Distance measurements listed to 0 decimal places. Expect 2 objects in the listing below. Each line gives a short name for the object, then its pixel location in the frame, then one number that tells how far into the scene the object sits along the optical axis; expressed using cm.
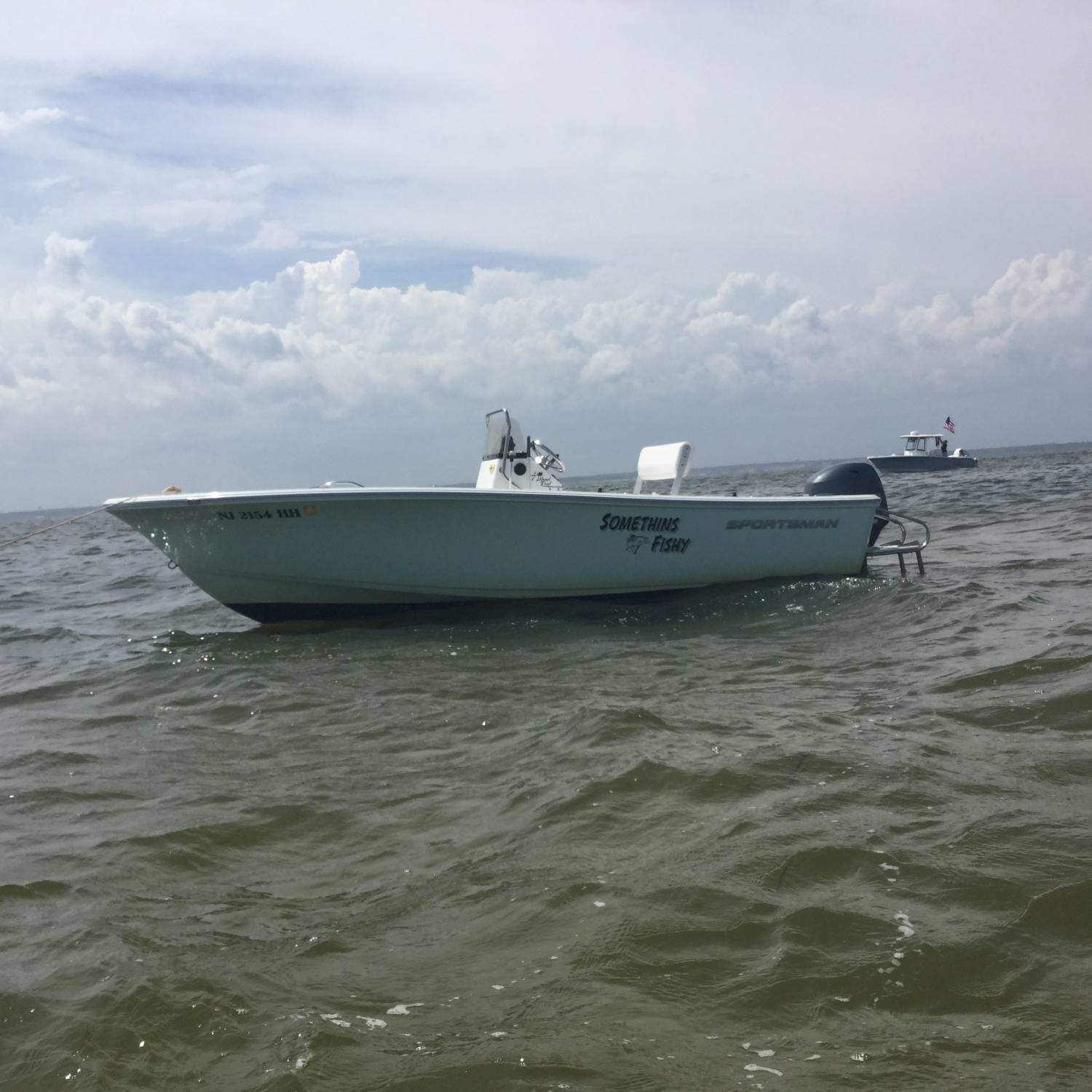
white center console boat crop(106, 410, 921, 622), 752
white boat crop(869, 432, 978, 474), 4012
